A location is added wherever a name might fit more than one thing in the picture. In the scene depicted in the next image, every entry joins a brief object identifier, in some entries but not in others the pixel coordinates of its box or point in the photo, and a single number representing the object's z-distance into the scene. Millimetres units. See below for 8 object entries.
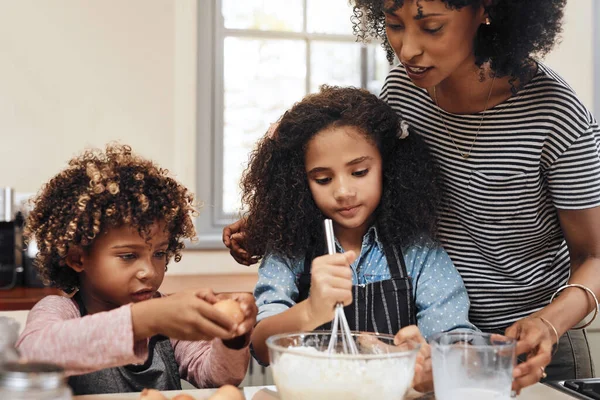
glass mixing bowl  886
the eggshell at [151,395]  951
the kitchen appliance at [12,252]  2340
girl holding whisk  1436
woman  1309
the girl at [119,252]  1337
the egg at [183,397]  995
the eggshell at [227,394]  993
